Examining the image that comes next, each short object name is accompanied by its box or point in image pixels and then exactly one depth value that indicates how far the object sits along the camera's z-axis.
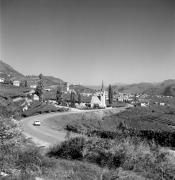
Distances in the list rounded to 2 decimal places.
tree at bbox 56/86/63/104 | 66.97
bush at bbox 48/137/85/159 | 10.14
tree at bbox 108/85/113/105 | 81.61
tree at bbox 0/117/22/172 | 7.29
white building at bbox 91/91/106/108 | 75.18
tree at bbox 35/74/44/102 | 65.25
